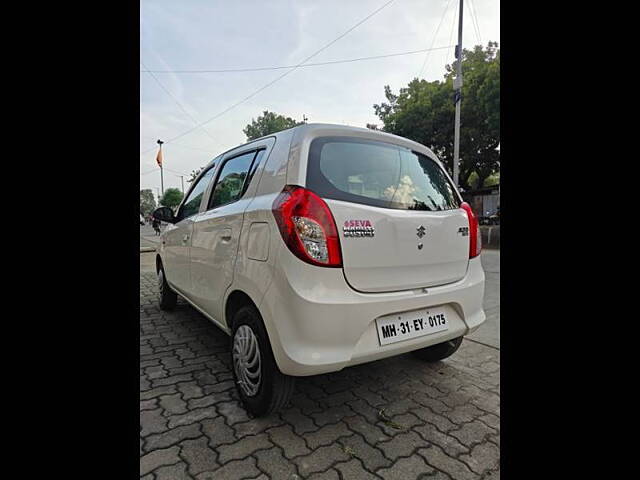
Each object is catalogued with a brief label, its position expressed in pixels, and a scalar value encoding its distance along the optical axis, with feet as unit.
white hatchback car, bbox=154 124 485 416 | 5.24
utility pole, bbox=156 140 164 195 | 89.50
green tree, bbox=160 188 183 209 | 169.68
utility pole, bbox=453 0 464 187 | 35.54
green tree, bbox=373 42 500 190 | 50.67
